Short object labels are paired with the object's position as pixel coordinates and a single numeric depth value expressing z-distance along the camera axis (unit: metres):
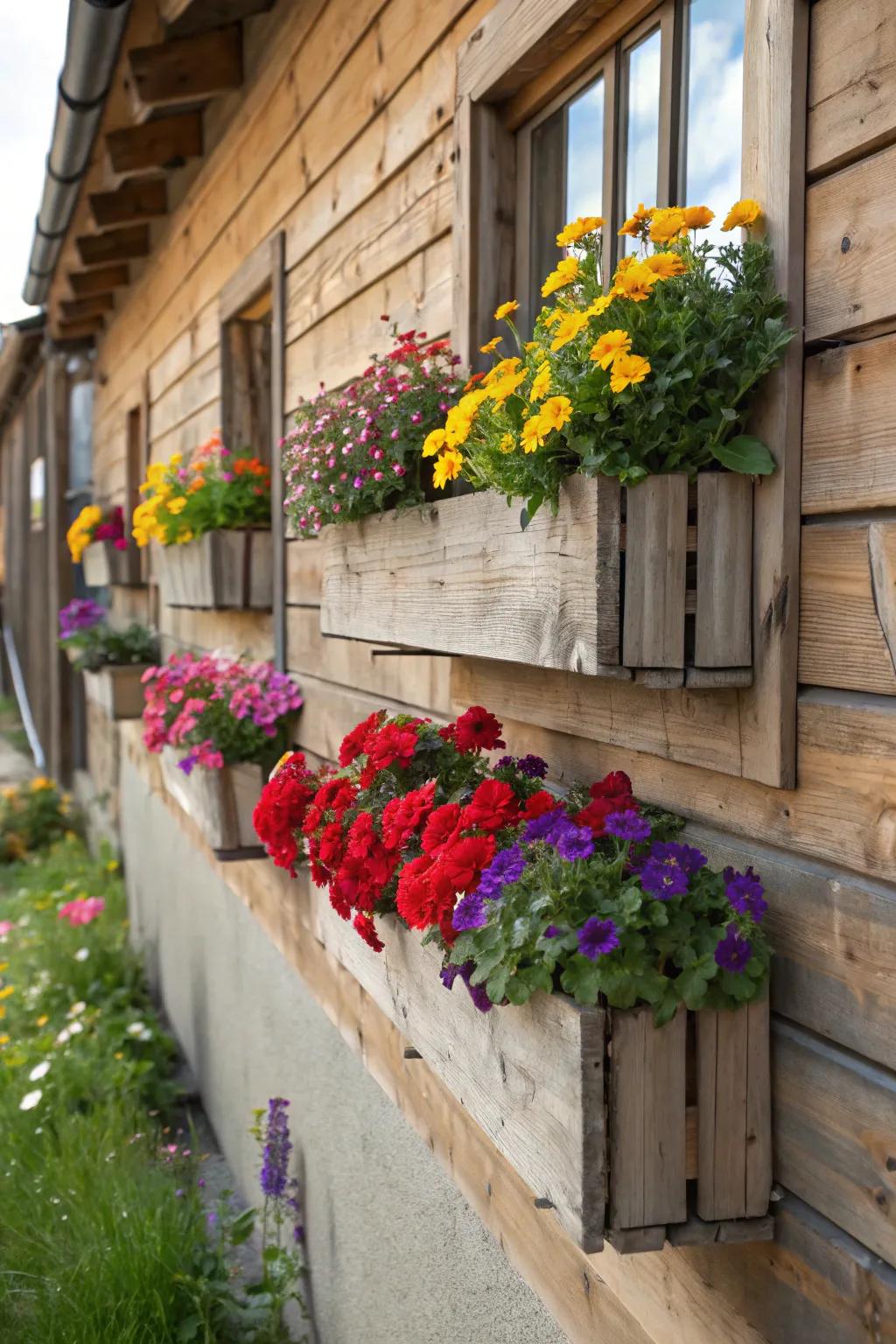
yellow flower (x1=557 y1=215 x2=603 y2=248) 1.44
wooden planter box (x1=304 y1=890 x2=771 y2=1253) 1.22
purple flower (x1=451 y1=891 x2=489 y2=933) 1.38
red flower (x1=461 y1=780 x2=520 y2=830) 1.52
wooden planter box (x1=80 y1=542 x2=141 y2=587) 6.32
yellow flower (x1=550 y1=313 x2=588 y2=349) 1.32
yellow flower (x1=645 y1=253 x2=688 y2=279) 1.29
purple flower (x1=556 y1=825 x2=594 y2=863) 1.33
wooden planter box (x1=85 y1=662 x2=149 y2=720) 5.86
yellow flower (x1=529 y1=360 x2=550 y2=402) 1.36
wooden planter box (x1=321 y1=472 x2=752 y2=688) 1.29
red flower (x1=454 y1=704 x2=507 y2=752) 1.78
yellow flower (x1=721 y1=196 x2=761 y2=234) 1.27
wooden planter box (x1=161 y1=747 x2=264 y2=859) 3.43
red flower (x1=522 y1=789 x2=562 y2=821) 1.50
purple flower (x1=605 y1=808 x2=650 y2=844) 1.35
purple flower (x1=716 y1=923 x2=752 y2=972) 1.23
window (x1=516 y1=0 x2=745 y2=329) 1.53
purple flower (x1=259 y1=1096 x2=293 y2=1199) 3.28
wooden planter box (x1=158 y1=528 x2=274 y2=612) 3.48
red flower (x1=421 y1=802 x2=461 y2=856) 1.55
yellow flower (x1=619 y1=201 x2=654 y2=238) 1.37
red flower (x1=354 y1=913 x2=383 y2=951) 1.83
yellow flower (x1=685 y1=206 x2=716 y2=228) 1.31
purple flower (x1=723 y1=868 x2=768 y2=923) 1.26
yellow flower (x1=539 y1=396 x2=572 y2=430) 1.33
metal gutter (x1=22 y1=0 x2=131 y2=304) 3.32
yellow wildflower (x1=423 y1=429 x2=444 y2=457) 1.67
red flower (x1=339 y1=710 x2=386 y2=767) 2.00
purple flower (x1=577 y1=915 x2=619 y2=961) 1.23
